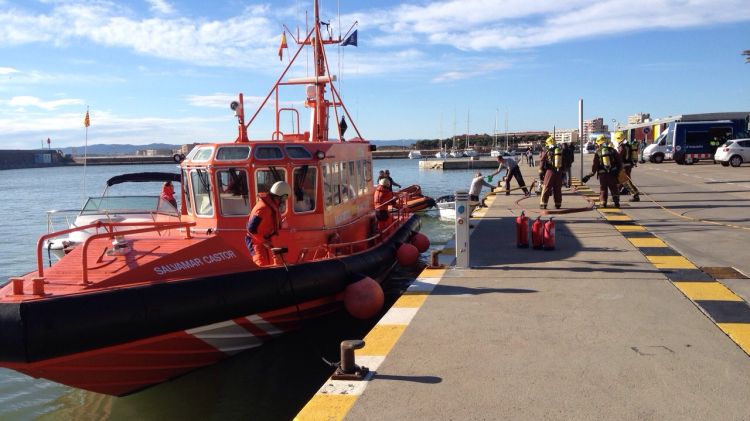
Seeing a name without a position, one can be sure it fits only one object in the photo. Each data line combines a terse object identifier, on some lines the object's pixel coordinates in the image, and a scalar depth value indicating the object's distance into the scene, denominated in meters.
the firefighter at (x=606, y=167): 13.59
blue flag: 12.16
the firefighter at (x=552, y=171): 12.99
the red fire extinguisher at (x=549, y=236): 9.03
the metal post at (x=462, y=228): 7.82
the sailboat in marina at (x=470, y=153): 97.32
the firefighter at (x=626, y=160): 14.54
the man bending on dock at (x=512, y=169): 17.66
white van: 36.53
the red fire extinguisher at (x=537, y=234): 9.08
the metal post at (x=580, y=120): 16.29
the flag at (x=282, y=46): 11.37
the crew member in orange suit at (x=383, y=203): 12.13
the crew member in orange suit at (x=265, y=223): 6.90
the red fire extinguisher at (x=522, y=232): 9.33
